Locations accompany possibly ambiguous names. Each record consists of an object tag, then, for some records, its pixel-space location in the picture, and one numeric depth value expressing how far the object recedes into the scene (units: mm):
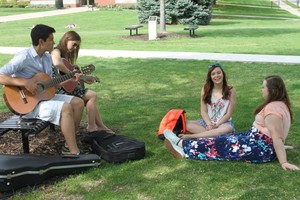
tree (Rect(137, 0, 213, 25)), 25219
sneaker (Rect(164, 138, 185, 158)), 4930
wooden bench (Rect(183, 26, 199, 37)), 18481
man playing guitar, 4621
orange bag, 5637
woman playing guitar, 5438
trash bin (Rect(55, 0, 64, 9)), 44875
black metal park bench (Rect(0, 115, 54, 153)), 4555
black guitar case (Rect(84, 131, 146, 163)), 4789
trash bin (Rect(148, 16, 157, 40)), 17328
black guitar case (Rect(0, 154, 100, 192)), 3977
